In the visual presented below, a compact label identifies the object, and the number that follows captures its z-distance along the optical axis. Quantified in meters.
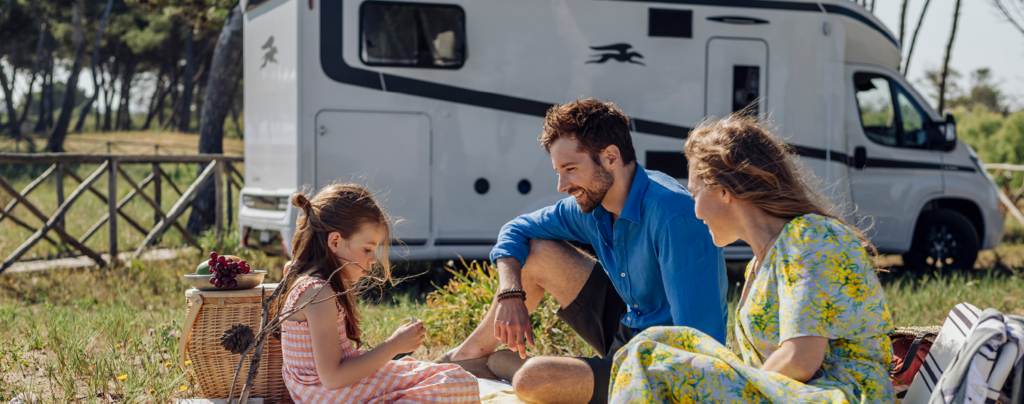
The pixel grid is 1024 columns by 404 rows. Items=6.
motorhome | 5.24
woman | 1.63
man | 2.32
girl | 2.22
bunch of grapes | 2.62
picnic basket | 2.65
